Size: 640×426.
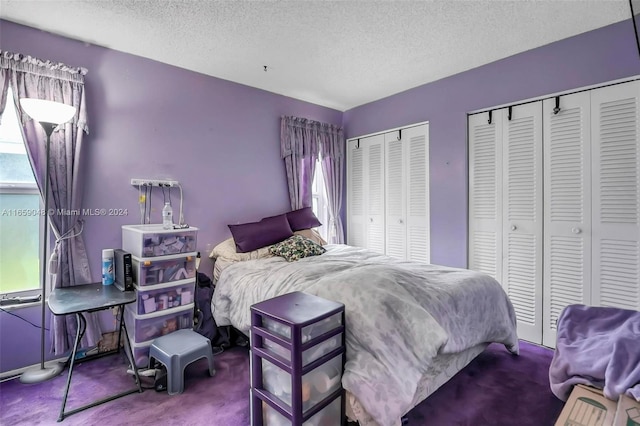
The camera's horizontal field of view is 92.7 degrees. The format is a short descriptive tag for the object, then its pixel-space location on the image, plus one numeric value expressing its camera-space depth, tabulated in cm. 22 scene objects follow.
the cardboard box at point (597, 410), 94
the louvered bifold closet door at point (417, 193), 343
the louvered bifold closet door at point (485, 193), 291
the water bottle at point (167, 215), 253
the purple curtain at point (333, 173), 408
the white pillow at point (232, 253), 289
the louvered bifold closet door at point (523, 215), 266
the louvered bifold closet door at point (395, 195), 365
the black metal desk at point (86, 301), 174
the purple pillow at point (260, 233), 297
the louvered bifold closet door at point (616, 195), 221
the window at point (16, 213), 222
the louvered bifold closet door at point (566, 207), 242
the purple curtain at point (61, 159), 217
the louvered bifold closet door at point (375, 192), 387
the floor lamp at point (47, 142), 190
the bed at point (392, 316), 150
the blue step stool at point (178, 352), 194
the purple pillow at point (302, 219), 355
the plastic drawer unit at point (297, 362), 139
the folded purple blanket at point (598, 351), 109
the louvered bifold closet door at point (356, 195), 412
